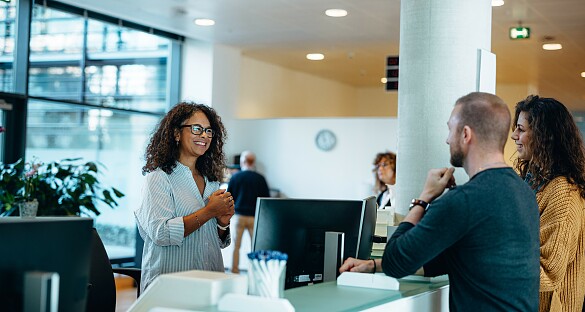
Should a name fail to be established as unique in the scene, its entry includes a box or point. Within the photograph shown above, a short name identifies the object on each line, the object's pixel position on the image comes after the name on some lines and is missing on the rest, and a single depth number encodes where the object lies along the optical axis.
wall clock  10.91
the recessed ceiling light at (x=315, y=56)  11.45
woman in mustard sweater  3.13
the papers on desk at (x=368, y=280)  2.84
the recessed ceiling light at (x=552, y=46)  10.02
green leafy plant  6.88
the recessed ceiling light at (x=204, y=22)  9.08
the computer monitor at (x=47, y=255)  1.81
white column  3.93
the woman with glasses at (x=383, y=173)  7.37
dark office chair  3.74
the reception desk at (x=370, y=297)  2.49
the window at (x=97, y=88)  8.64
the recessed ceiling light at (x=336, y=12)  8.35
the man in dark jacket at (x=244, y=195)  9.91
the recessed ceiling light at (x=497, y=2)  7.60
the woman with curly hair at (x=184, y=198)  3.39
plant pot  6.81
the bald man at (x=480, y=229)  2.40
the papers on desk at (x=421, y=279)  3.17
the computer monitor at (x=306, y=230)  3.27
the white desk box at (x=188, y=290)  2.17
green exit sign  8.77
